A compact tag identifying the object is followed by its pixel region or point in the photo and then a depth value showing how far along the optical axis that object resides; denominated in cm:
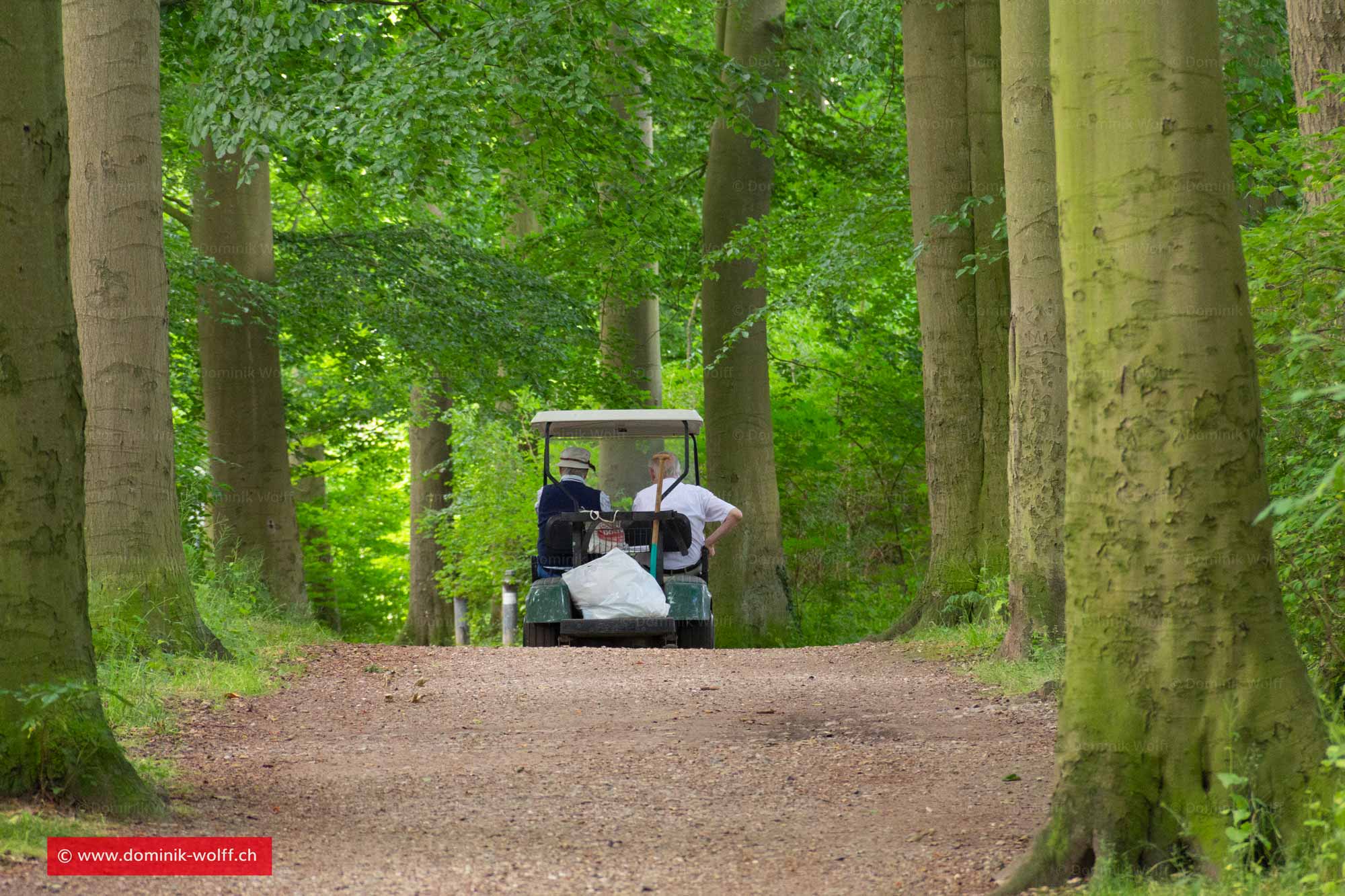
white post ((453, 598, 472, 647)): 2072
